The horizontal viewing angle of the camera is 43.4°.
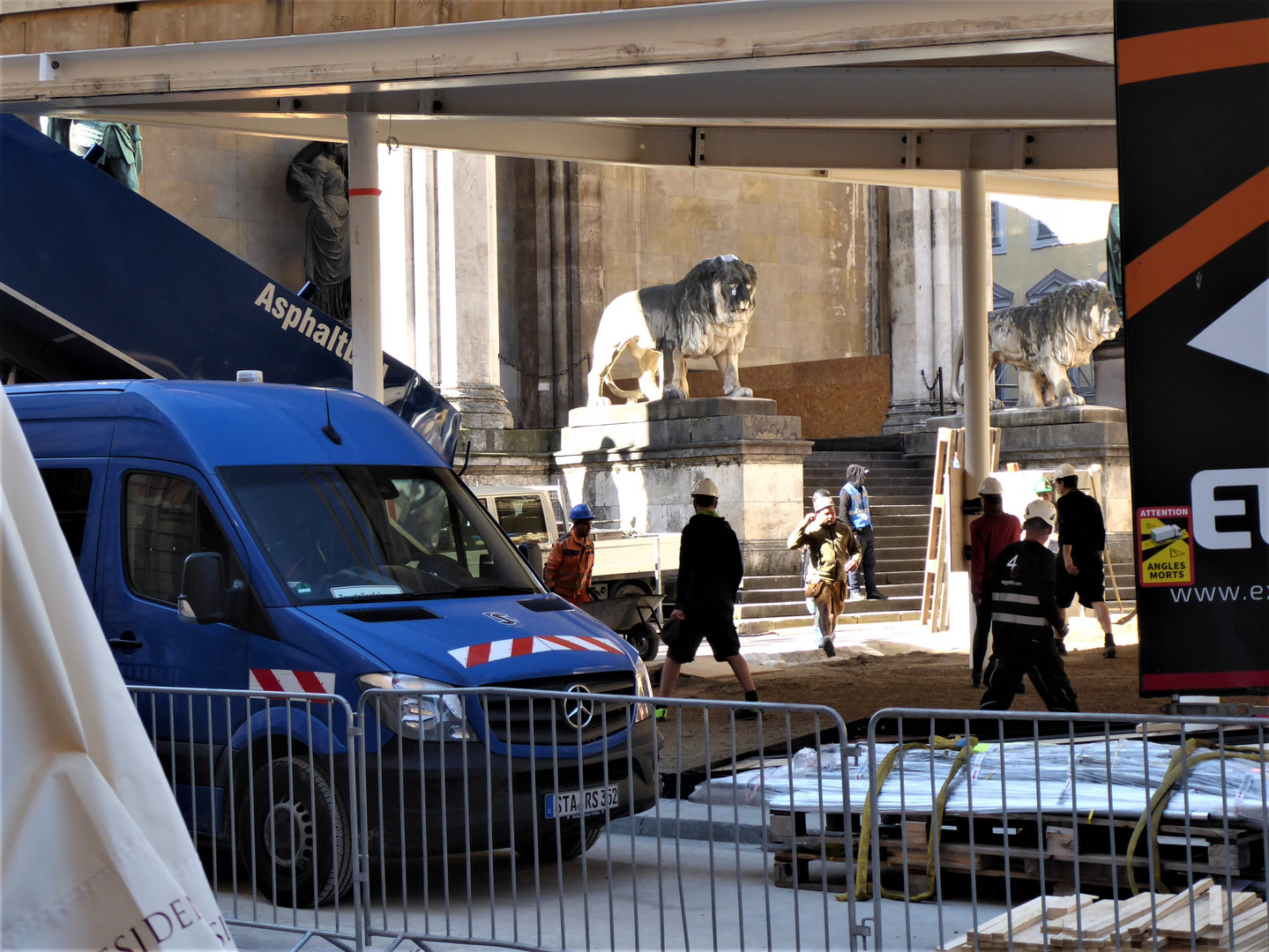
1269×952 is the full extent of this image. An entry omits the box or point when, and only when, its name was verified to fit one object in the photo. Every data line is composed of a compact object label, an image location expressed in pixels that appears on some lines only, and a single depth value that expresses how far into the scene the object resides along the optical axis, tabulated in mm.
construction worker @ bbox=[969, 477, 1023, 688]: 13328
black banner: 6512
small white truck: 17766
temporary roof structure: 8914
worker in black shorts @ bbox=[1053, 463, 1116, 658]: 14797
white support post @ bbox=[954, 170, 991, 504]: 15891
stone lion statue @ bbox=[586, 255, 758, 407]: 22312
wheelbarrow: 15148
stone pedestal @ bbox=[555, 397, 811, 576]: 22016
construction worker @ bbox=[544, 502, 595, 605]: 13195
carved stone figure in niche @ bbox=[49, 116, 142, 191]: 24125
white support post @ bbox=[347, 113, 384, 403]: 12055
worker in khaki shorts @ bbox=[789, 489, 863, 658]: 15992
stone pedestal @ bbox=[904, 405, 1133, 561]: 24500
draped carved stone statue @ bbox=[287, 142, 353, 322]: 27641
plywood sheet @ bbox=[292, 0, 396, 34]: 9898
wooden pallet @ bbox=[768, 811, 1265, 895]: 6188
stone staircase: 21344
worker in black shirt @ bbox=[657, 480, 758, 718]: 12047
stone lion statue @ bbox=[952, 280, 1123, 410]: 25250
